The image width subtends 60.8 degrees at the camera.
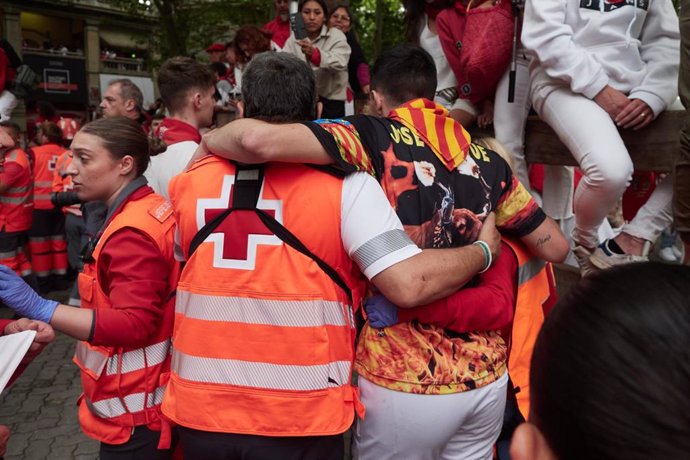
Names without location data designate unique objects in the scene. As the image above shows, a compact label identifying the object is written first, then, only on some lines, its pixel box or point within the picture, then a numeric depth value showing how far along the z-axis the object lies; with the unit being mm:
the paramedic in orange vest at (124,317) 2188
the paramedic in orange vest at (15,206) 6934
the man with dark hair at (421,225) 1916
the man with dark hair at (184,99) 3953
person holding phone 5723
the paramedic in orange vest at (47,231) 8445
